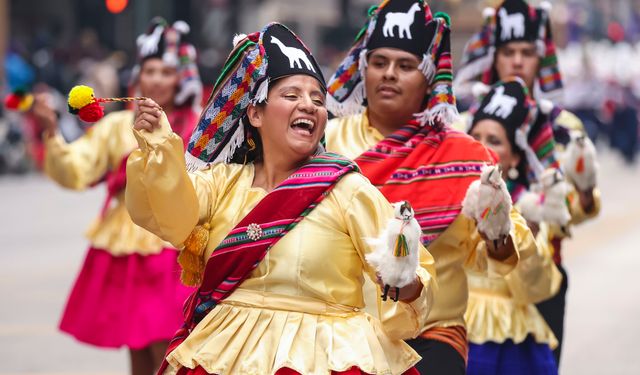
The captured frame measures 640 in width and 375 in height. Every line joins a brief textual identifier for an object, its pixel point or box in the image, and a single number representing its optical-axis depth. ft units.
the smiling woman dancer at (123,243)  48.39
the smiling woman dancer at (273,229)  26.43
